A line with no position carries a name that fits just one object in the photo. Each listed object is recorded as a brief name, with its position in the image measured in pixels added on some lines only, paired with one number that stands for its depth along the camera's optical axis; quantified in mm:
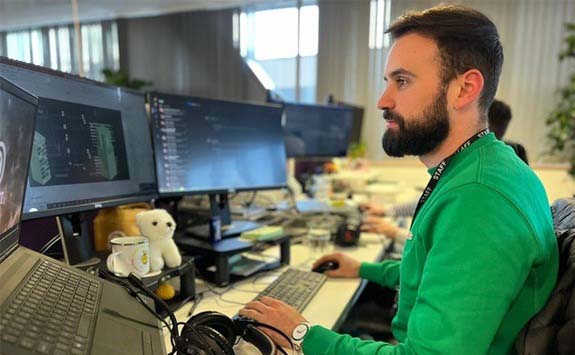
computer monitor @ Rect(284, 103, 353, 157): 2283
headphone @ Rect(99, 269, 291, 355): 624
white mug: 827
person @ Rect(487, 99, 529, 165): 1589
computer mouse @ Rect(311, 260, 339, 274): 1215
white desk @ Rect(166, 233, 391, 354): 929
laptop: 463
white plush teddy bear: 920
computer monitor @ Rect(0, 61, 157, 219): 766
